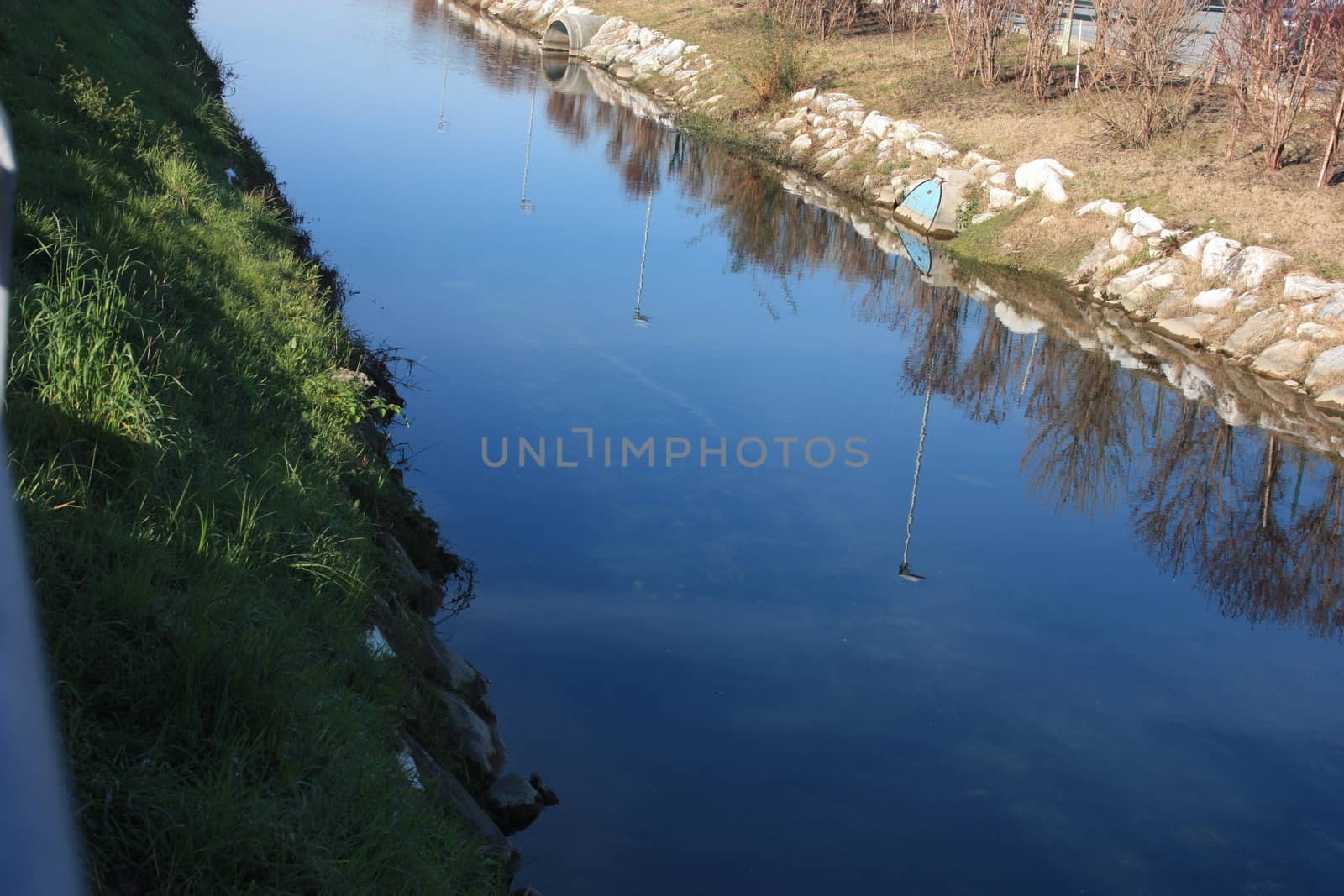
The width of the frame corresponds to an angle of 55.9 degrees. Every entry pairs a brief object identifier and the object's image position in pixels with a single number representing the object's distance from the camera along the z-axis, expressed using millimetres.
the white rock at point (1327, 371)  13773
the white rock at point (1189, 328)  15445
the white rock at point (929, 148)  22000
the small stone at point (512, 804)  5973
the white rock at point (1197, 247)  16359
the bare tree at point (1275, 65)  17812
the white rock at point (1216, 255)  15938
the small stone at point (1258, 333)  14758
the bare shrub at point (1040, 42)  24000
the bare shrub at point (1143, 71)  20438
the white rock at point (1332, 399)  13453
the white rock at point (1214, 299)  15625
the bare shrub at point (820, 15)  32688
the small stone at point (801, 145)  25453
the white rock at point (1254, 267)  15406
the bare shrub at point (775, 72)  27328
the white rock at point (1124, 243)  17312
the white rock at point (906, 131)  22952
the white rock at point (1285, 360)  14234
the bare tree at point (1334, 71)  17172
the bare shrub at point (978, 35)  25766
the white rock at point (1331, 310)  14345
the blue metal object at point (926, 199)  20933
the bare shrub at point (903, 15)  31438
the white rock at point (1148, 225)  17172
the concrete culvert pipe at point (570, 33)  39969
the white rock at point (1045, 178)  19250
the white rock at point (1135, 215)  17578
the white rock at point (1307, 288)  14672
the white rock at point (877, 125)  23812
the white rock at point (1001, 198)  19953
